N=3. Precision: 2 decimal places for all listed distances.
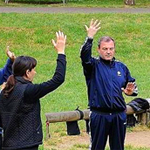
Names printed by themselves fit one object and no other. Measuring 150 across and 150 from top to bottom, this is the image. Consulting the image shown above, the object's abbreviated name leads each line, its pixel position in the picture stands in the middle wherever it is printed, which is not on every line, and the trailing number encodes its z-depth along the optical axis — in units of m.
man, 11.06
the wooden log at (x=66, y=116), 14.77
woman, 8.88
